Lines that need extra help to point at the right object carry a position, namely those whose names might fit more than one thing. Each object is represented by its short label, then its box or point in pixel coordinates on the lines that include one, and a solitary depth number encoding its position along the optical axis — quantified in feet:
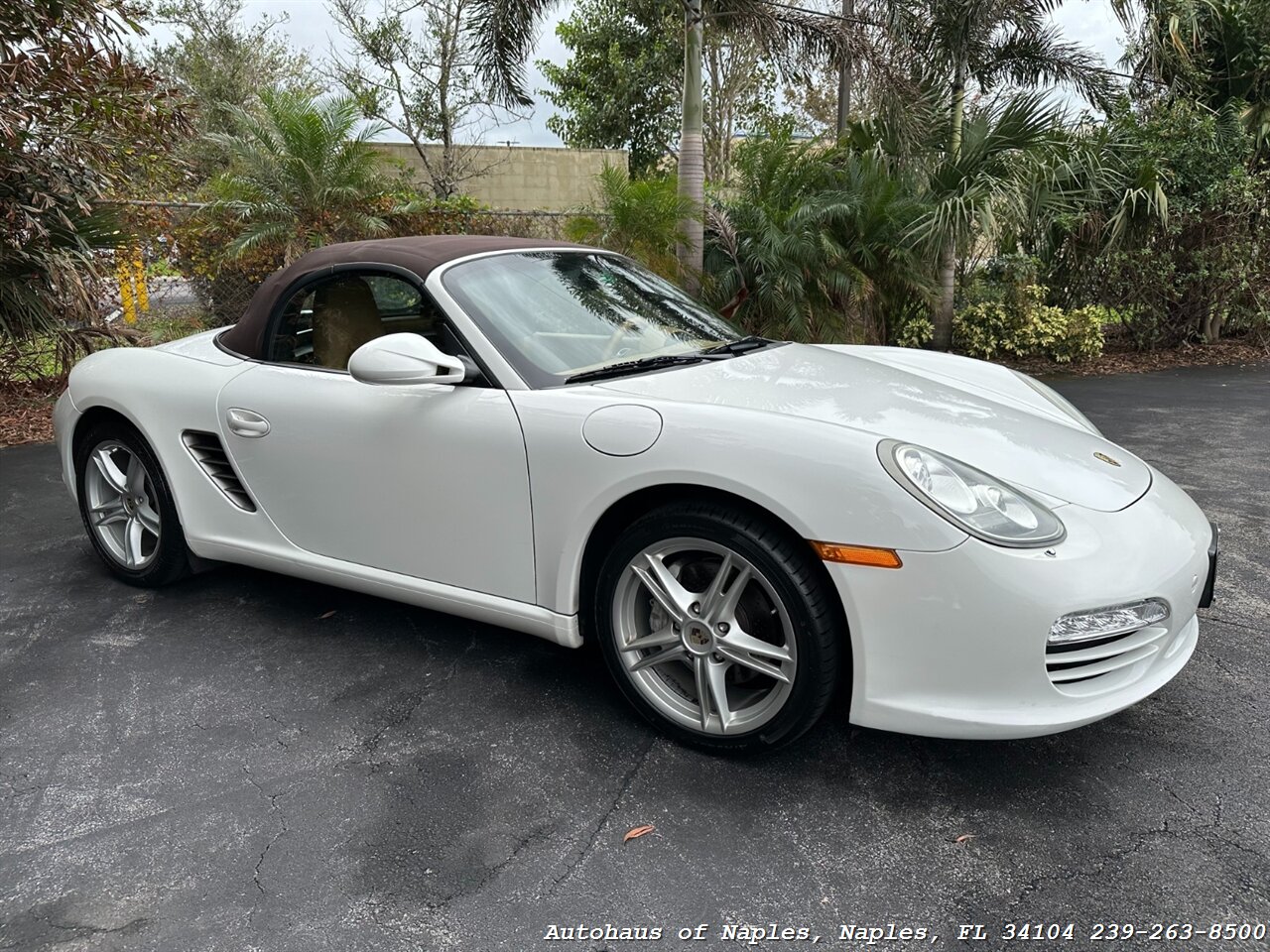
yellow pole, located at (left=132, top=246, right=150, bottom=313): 28.17
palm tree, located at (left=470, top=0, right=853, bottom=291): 27.84
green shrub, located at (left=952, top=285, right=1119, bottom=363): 32.73
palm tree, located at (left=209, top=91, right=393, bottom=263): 28.43
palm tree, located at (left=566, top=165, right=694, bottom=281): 25.82
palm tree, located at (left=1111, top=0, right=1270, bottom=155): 31.68
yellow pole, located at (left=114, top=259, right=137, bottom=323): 26.58
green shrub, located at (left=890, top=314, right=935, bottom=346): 33.59
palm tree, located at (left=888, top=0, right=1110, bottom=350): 29.35
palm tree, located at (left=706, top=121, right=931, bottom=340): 27.04
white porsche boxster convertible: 6.73
